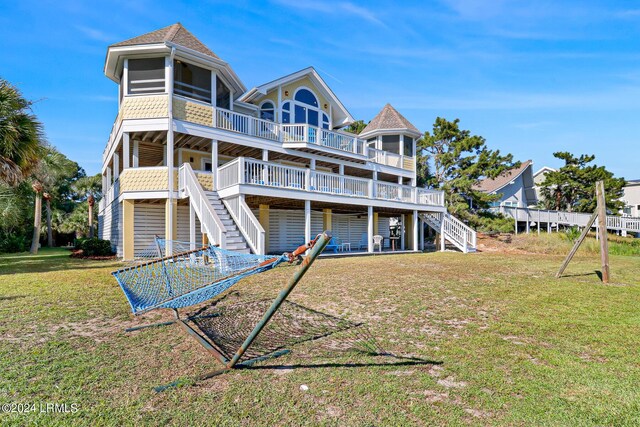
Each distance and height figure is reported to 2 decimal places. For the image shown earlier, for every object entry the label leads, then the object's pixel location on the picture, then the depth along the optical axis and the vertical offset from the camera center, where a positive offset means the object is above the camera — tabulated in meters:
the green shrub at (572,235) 19.10 -0.55
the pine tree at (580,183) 26.08 +3.33
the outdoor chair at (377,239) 16.93 -0.71
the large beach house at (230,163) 12.80 +3.19
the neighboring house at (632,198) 33.00 +2.71
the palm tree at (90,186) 33.66 +3.90
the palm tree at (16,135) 10.44 +2.82
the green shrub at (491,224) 22.86 +0.08
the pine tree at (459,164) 22.86 +4.25
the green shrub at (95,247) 14.91 -1.01
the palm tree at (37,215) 19.03 +0.52
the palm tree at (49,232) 25.84 -0.62
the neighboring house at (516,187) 28.86 +3.38
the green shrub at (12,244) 21.22 -1.25
